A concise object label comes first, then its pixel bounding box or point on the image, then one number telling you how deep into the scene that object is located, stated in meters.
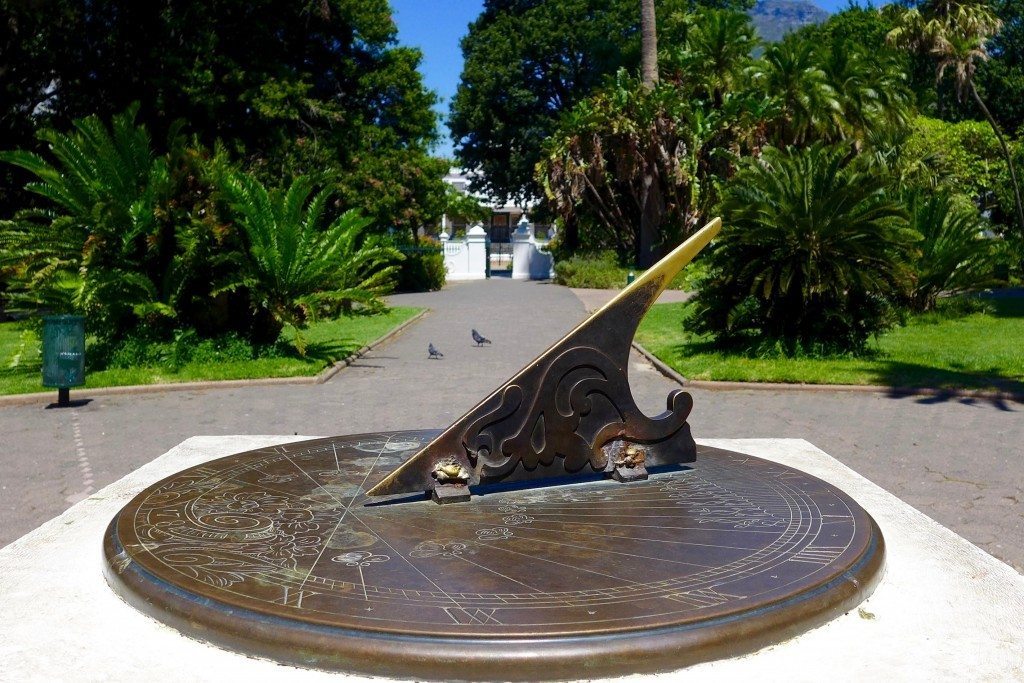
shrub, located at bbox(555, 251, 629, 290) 34.09
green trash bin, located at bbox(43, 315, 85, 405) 9.79
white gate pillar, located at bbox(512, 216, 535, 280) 44.56
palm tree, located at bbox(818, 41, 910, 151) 31.59
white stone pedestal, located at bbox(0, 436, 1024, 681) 3.26
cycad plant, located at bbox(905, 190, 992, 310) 17.72
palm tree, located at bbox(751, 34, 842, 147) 31.28
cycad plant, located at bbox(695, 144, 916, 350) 12.09
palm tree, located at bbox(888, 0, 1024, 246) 29.45
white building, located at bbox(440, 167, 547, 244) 79.00
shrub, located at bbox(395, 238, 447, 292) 34.25
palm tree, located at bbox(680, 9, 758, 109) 34.50
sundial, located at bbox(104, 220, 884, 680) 3.24
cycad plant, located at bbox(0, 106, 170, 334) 11.53
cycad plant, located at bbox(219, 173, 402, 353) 12.04
